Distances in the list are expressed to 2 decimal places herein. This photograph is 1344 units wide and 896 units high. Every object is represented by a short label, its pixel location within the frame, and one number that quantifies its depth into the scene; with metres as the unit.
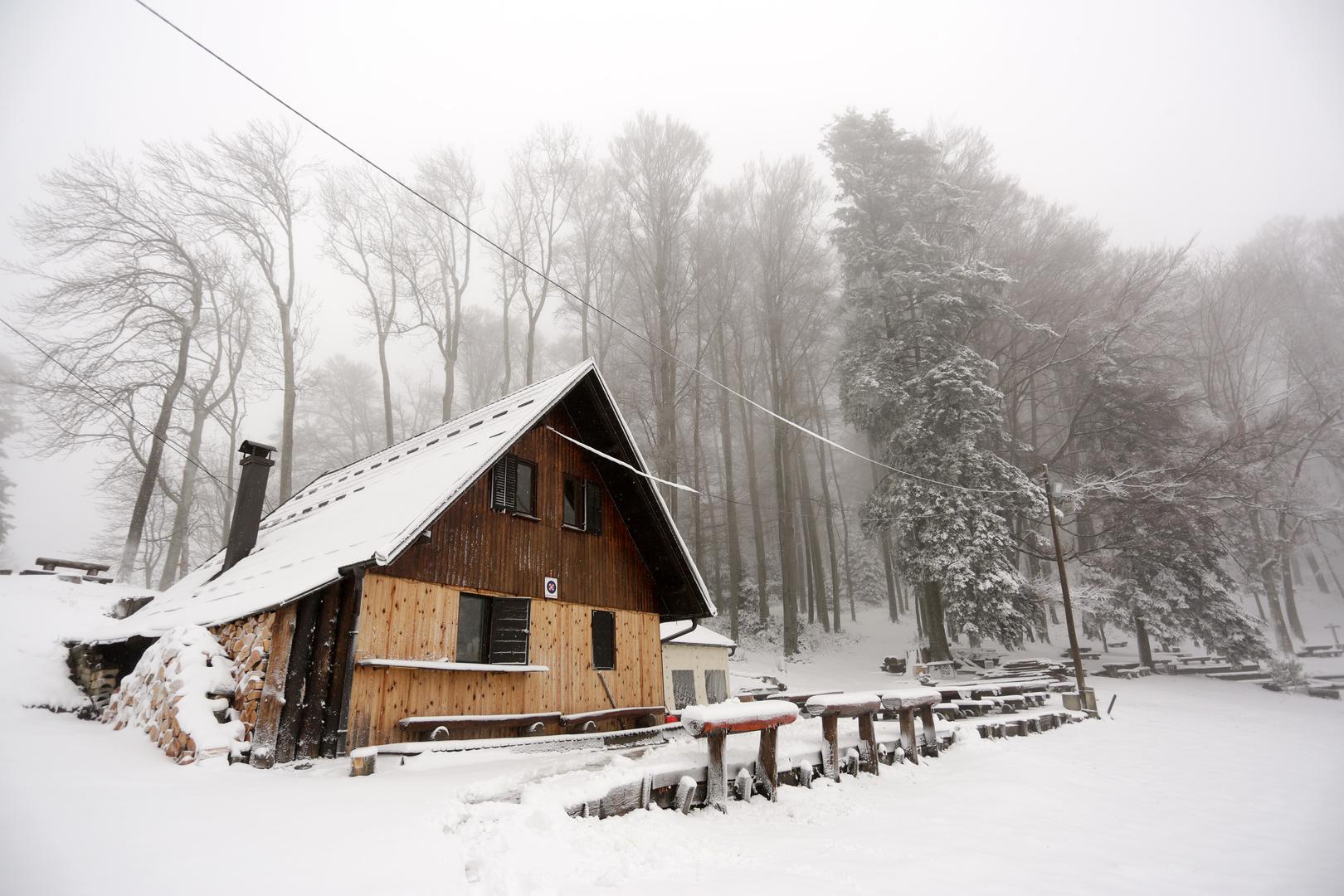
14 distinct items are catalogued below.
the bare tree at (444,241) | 27.39
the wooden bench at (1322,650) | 25.70
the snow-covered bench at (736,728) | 6.57
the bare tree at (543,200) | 28.70
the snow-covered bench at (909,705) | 9.09
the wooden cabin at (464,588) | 8.15
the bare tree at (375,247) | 26.80
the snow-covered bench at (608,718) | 10.77
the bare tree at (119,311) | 19.77
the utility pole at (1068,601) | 15.46
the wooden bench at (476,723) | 8.67
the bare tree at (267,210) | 23.30
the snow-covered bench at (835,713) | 8.01
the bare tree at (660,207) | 26.62
